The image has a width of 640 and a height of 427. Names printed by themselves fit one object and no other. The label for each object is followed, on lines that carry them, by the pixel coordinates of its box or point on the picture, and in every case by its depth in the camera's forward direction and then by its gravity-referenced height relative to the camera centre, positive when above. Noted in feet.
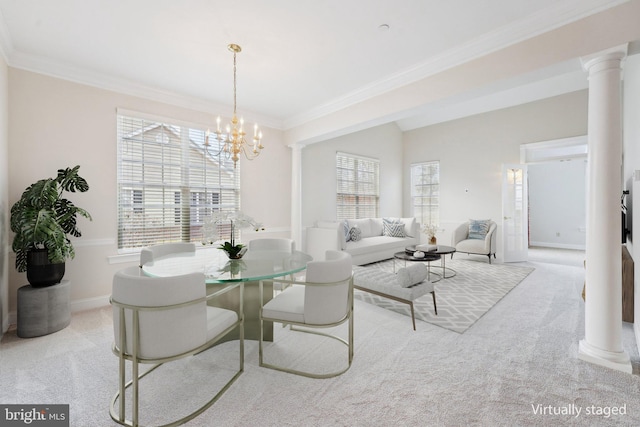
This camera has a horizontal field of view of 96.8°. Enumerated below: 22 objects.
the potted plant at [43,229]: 8.66 -0.58
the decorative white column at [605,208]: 7.04 +0.07
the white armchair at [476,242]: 19.54 -2.26
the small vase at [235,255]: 8.57 -1.34
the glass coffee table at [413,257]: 14.00 -2.35
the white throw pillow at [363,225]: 20.55 -1.07
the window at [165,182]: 12.39 +1.38
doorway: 25.72 +0.60
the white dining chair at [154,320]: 5.09 -2.04
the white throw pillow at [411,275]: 9.58 -2.23
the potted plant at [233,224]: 8.45 -0.40
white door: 20.34 -0.10
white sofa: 17.15 -1.97
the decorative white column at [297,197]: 17.65 +0.85
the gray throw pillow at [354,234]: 19.12 -1.60
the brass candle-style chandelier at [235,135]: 9.17 +2.46
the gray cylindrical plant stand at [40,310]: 8.89 -3.18
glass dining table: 6.77 -1.50
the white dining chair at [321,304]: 6.72 -2.35
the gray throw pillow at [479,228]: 20.78 -1.31
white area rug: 10.35 -3.81
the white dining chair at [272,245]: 10.90 -1.34
